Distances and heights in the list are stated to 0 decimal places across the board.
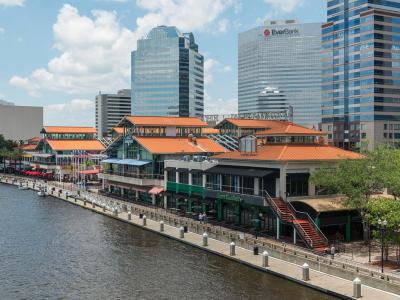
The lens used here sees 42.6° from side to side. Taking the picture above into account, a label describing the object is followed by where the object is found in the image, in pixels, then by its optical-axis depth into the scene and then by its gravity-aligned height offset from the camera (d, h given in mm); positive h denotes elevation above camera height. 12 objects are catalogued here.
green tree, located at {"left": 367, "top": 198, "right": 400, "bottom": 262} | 45938 -6050
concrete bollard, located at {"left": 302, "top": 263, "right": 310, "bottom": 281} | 43469 -10439
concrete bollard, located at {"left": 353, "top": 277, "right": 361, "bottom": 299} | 38344 -10415
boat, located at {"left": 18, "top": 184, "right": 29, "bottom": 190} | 134625 -9675
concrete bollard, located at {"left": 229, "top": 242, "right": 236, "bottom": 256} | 53125 -10362
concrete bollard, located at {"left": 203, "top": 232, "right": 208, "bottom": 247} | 58000 -10152
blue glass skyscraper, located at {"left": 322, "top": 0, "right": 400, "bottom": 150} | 165000 +25283
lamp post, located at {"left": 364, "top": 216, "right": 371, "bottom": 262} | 55406 -8759
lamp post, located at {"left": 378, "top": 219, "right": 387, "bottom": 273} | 43481 -6525
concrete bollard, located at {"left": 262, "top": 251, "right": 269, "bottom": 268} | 48094 -10246
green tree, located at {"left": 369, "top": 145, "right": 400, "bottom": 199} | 52656 -1751
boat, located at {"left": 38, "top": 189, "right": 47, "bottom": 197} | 116500 -9780
